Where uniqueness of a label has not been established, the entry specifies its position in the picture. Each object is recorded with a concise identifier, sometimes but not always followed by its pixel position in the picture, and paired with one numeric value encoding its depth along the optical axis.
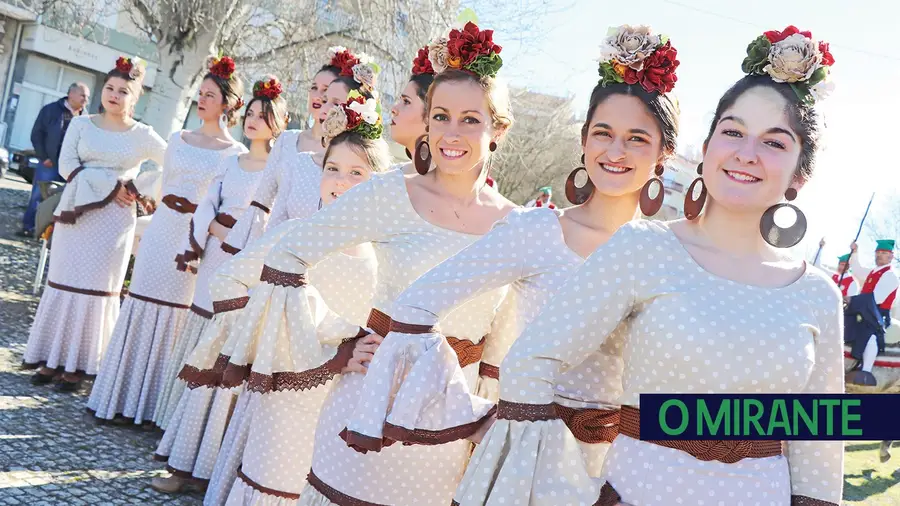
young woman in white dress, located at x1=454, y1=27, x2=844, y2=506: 1.96
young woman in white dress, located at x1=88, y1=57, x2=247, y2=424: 5.63
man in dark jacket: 10.69
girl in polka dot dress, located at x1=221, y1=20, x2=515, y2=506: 2.83
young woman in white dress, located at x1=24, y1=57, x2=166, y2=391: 6.12
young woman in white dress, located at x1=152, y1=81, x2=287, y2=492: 5.44
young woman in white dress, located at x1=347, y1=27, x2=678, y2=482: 2.36
